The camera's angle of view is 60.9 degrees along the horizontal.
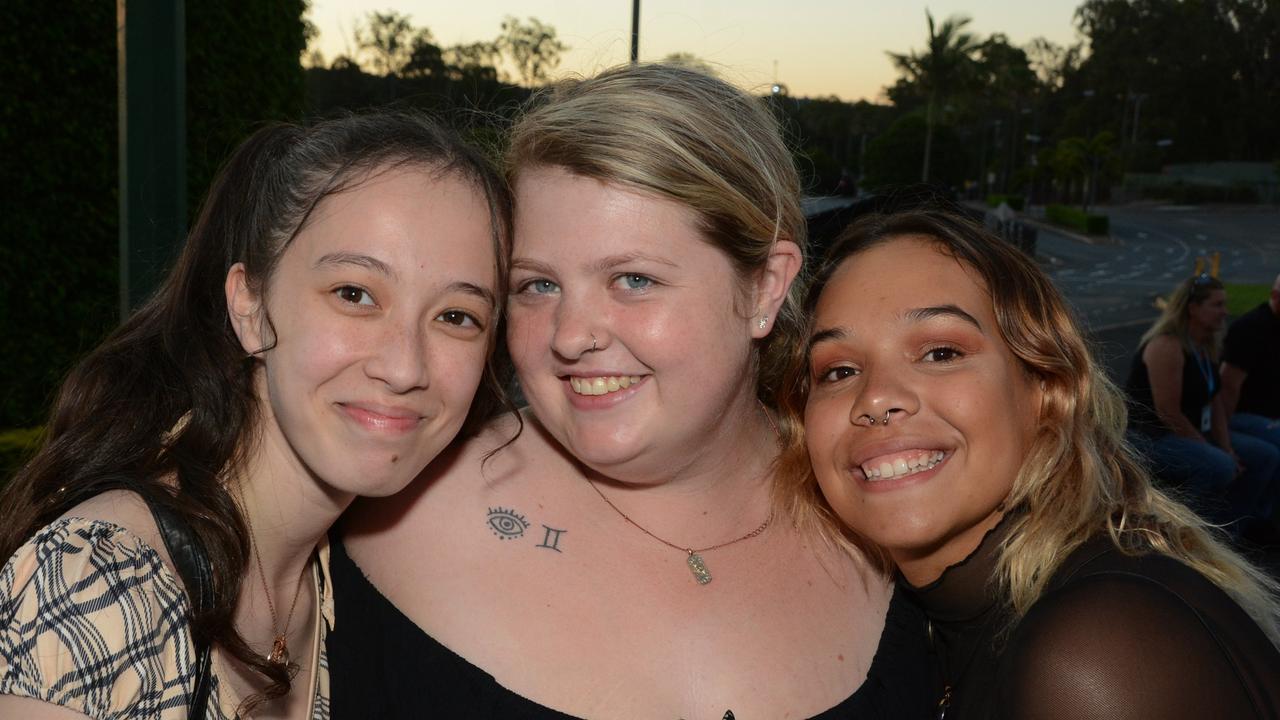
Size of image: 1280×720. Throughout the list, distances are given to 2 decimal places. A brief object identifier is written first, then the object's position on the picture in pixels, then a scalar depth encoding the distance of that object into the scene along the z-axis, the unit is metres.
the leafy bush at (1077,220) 48.34
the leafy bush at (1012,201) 62.75
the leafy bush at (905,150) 51.84
